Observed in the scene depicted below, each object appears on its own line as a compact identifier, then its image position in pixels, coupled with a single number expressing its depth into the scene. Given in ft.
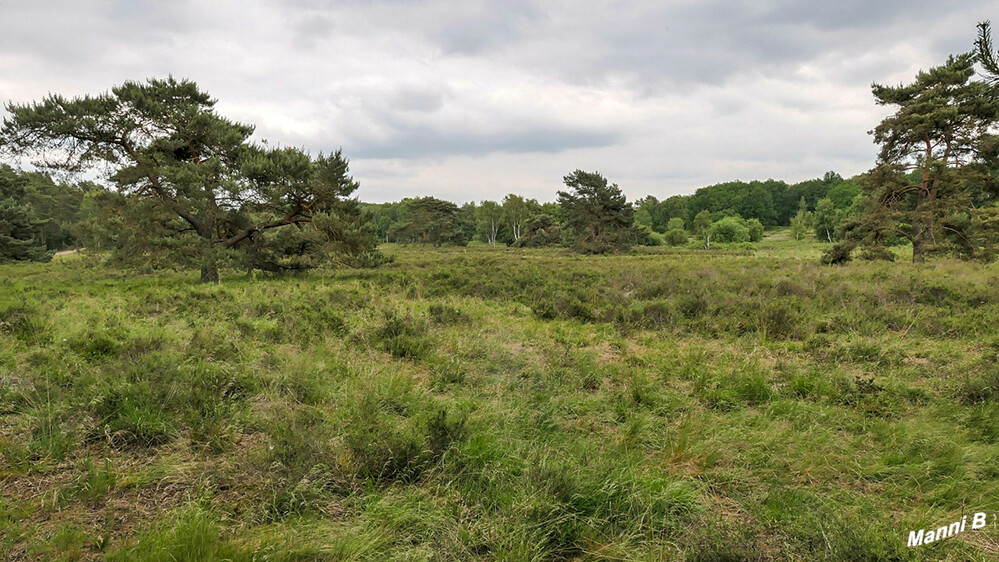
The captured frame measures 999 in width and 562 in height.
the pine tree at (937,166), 64.69
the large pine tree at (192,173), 53.52
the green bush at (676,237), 217.97
